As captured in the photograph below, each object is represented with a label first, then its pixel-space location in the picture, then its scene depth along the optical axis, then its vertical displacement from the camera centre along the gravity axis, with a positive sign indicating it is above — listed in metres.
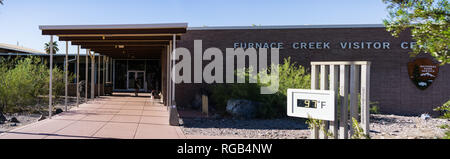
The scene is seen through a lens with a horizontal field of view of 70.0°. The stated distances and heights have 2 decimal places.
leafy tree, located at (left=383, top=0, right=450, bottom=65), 3.69 +0.81
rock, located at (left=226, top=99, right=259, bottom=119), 11.03 -0.92
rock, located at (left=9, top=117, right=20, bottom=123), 8.66 -1.01
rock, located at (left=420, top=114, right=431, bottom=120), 13.51 -1.52
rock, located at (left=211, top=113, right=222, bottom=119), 11.11 -1.20
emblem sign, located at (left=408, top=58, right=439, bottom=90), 15.09 +0.38
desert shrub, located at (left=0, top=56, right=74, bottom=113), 10.80 -0.18
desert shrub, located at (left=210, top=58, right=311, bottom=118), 11.43 -0.35
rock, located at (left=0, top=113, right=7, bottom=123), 8.61 -0.98
